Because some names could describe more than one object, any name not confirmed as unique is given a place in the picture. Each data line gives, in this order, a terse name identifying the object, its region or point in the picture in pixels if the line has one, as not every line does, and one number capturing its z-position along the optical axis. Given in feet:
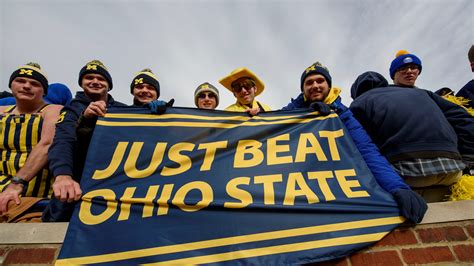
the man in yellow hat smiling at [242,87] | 9.44
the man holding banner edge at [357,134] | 5.18
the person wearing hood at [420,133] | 6.19
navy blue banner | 4.79
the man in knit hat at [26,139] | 6.39
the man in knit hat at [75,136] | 5.55
